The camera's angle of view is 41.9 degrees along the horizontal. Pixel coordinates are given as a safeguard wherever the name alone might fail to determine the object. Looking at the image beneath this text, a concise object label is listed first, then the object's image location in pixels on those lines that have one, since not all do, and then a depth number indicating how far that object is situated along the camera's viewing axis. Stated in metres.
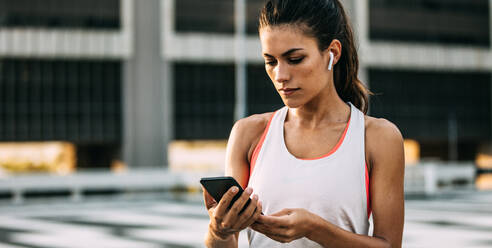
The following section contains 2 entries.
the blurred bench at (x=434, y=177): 21.20
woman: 2.13
